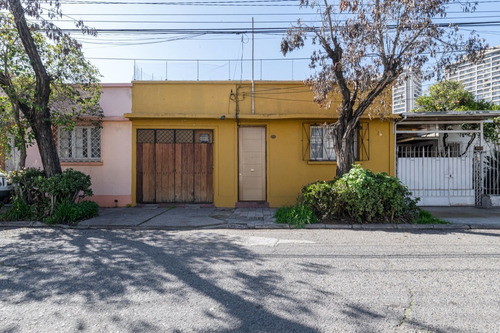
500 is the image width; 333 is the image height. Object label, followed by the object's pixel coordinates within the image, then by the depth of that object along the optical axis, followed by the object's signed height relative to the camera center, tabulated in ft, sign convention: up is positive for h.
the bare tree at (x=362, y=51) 24.14 +9.34
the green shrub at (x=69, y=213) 25.14 -3.78
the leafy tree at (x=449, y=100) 40.86 +9.12
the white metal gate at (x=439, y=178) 33.04 -1.33
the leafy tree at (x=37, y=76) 25.43 +8.28
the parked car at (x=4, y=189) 27.61 -1.93
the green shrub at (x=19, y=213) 25.93 -3.83
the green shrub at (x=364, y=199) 24.35 -2.62
